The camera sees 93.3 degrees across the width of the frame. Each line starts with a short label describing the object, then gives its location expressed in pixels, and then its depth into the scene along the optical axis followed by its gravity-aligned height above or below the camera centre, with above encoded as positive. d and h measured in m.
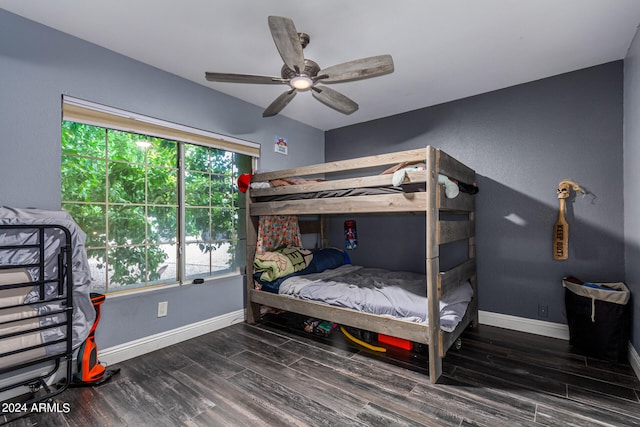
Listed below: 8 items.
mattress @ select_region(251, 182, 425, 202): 2.06 +0.16
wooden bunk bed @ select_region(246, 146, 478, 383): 2.03 +0.01
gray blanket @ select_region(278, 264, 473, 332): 2.17 -0.68
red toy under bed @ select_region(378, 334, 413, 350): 2.45 -1.07
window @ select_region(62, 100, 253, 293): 2.29 +0.07
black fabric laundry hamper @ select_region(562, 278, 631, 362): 2.21 -0.81
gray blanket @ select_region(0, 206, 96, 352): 1.78 -0.29
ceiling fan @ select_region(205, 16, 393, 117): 1.64 +0.89
